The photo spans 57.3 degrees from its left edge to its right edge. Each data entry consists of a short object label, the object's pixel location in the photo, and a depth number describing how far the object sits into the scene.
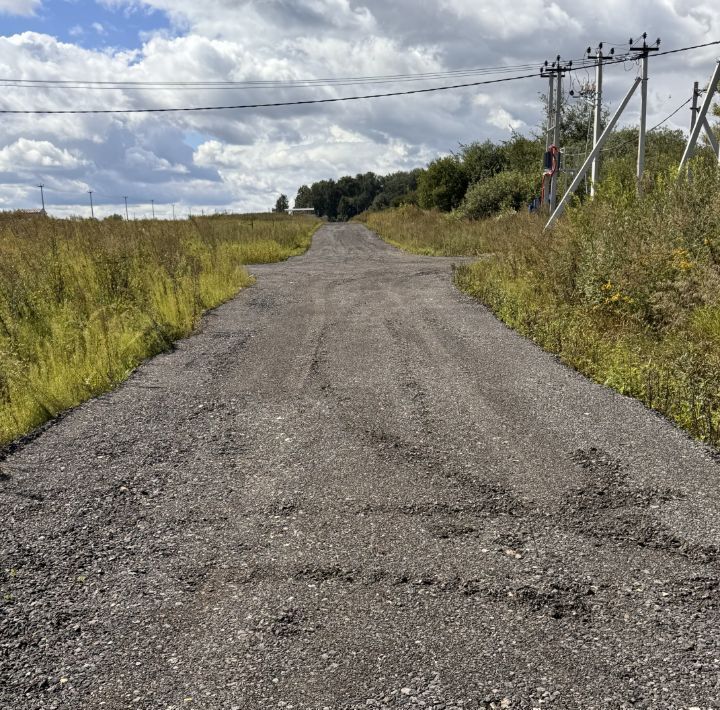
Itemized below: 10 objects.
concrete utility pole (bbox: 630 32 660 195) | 17.88
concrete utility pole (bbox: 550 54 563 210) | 26.55
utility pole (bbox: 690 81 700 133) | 24.60
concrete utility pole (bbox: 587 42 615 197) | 20.31
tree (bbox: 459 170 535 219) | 34.31
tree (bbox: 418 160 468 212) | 45.47
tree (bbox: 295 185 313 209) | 147.38
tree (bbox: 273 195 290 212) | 138.62
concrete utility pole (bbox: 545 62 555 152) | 27.50
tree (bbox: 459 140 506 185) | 43.25
